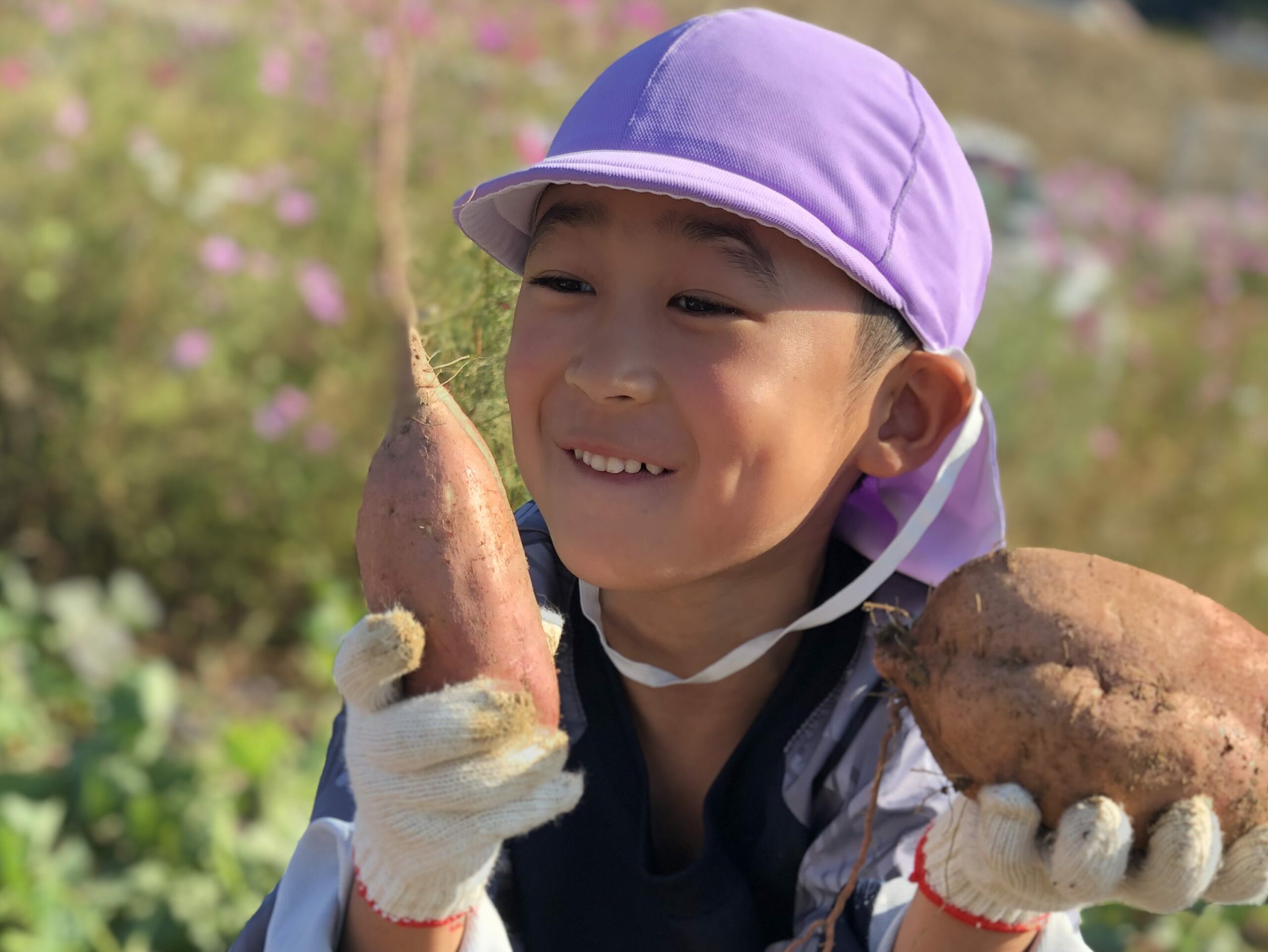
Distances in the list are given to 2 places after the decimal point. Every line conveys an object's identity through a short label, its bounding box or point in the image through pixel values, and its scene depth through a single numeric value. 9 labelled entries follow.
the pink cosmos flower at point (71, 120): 3.62
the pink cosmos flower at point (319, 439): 3.34
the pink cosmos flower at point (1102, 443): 4.23
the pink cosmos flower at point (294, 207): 3.63
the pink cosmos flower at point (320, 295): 3.45
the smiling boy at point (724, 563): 1.22
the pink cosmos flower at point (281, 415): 3.29
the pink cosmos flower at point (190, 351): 3.27
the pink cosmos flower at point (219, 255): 3.40
